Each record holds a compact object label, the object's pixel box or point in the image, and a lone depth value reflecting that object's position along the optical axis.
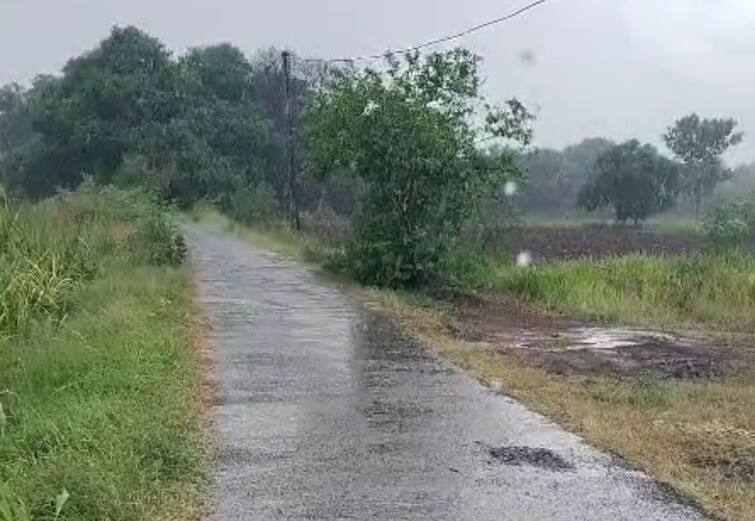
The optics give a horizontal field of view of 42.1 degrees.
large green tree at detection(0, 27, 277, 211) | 38.94
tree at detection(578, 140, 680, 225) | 49.56
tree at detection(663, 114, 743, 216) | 58.31
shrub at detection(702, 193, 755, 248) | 31.05
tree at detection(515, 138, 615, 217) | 52.51
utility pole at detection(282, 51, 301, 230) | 32.03
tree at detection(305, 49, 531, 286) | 16.48
